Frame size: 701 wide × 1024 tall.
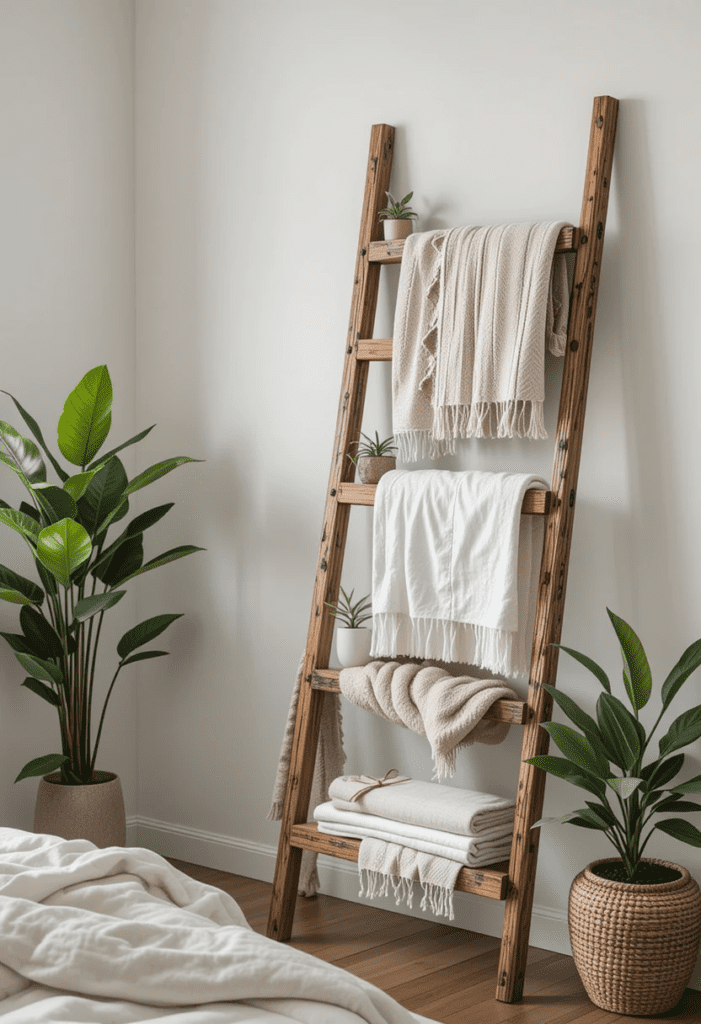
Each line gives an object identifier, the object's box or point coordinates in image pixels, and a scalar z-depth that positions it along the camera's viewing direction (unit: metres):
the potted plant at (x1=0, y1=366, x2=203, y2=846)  3.05
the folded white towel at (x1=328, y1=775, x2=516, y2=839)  2.66
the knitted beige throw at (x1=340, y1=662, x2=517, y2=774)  2.70
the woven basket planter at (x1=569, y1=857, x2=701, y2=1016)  2.39
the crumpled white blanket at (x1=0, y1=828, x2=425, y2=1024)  1.36
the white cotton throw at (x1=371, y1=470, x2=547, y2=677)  2.68
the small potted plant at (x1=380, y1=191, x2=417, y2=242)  3.01
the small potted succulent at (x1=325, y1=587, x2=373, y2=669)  3.00
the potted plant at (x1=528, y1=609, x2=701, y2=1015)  2.39
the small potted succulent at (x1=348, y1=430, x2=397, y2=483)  3.03
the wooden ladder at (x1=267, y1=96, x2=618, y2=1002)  2.59
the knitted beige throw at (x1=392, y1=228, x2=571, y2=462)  2.67
